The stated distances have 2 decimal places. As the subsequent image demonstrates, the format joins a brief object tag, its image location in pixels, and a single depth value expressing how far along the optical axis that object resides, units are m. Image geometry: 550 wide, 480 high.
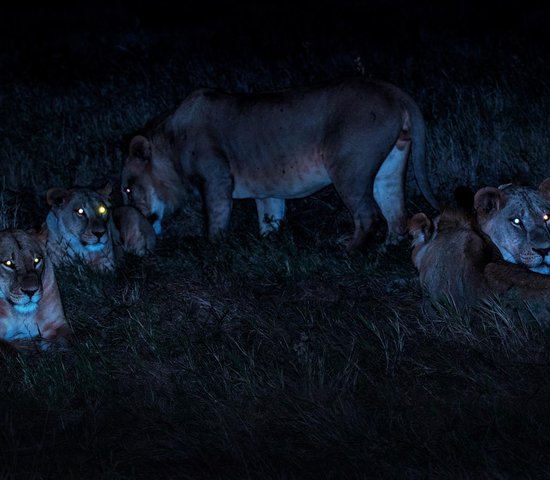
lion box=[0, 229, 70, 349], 10.68
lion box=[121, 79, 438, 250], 13.79
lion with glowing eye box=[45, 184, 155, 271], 13.70
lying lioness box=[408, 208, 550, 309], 9.71
